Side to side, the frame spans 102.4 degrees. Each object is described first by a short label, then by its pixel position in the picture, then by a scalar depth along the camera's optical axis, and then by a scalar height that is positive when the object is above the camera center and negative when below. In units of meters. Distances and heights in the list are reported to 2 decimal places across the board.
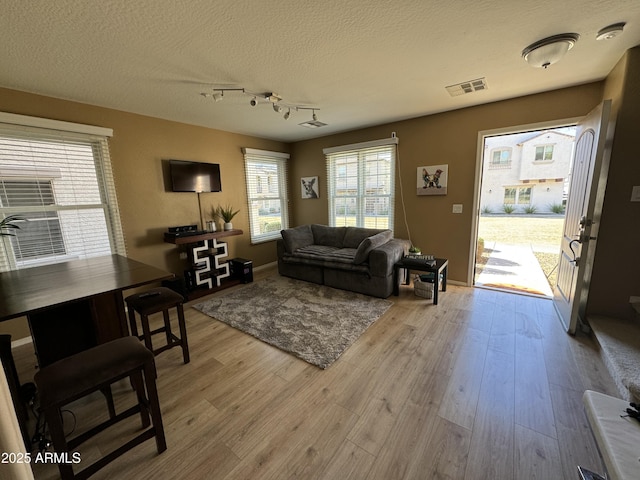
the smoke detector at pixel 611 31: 1.79 +1.10
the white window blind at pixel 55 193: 2.58 +0.15
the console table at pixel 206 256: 3.64 -0.82
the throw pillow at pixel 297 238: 4.34 -0.66
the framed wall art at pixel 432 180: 3.78 +0.22
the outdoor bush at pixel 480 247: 5.36 -1.21
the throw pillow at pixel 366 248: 3.46 -0.68
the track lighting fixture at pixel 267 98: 2.66 +1.15
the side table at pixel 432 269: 3.21 -0.95
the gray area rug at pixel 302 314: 2.47 -1.36
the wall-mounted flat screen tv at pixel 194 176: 3.69 +0.39
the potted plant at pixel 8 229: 2.47 -0.19
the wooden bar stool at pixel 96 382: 1.18 -0.85
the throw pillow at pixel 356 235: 4.35 -0.64
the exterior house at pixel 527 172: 9.09 +0.70
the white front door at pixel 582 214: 2.19 -0.23
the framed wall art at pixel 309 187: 5.23 +0.25
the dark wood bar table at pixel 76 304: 1.61 -0.69
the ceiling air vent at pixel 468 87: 2.67 +1.14
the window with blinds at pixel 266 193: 4.84 +0.14
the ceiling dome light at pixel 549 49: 1.89 +1.07
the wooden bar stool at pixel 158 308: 2.07 -0.83
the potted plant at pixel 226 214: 4.21 -0.21
